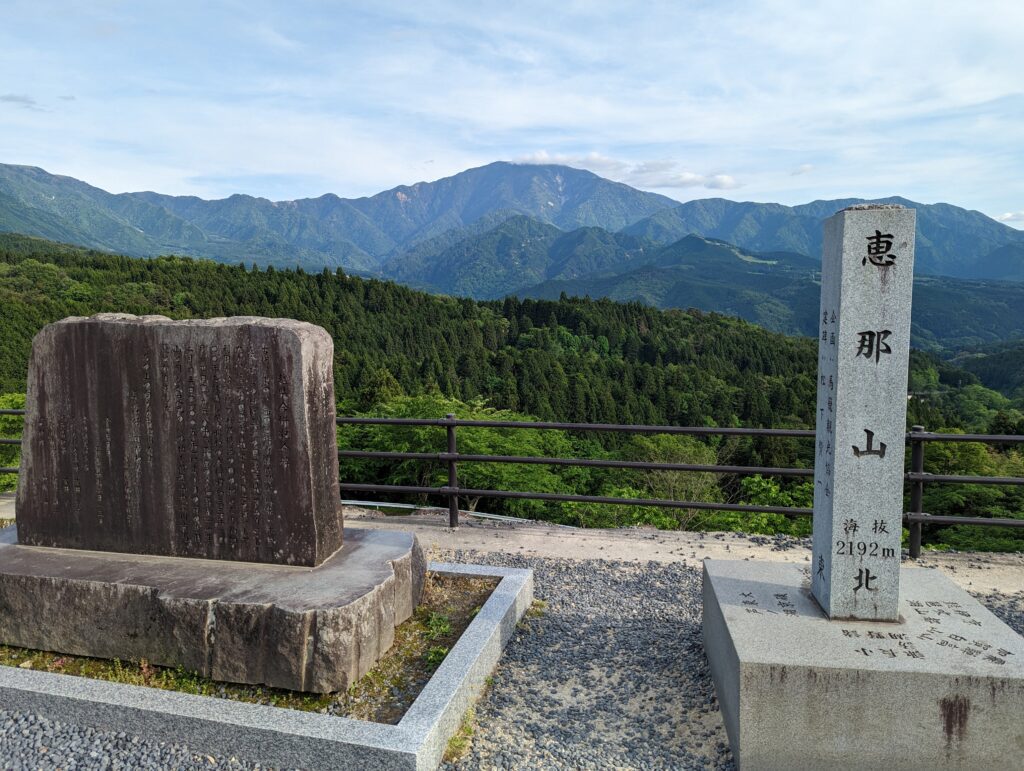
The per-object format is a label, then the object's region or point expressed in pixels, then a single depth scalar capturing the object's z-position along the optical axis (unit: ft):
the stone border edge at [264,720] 9.83
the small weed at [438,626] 13.70
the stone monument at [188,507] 12.23
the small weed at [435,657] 12.57
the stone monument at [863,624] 9.91
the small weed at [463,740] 10.50
